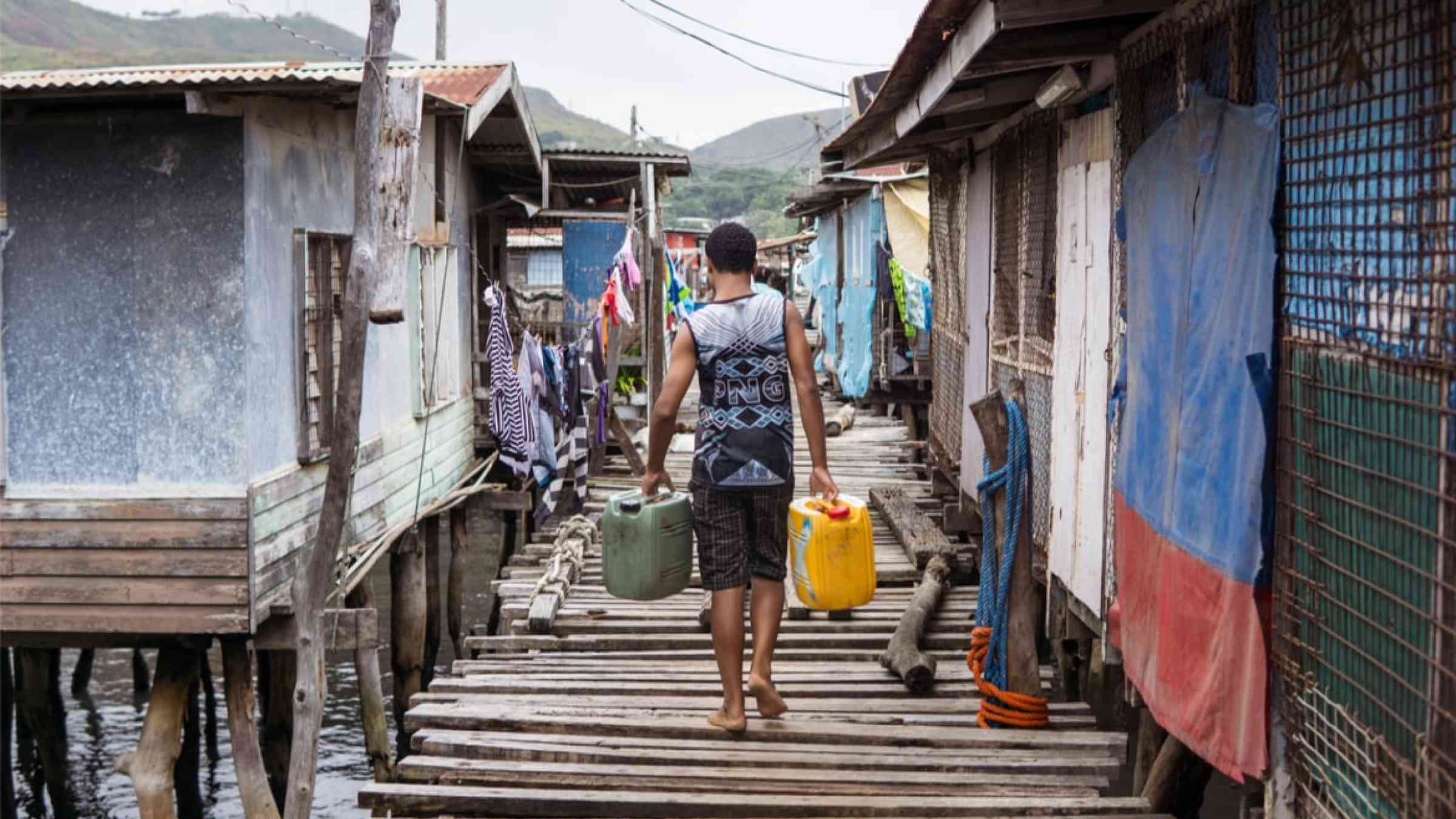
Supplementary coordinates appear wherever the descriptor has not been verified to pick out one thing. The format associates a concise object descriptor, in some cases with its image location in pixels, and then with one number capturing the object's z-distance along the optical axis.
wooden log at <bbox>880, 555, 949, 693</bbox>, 5.89
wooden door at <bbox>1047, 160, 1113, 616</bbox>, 5.75
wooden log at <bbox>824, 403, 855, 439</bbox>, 18.61
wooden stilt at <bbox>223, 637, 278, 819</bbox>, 8.29
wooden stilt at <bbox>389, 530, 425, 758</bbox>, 11.63
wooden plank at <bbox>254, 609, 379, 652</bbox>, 8.49
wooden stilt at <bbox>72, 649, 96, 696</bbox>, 14.00
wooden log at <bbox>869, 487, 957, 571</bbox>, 8.59
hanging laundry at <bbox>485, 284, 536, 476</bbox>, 12.26
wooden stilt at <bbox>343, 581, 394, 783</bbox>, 9.98
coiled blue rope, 5.37
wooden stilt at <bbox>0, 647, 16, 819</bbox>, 10.84
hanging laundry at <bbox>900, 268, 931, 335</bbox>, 15.21
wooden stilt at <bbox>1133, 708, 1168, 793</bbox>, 5.45
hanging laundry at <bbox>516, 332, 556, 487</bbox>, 12.90
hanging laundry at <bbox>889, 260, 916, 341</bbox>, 16.19
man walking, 5.09
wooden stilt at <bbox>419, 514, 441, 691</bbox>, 13.41
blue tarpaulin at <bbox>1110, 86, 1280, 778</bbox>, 3.66
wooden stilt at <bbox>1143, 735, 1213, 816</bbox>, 4.92
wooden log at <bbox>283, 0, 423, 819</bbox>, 5.87
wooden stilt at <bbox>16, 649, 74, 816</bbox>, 10.93
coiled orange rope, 5.27
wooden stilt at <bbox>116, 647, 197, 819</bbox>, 8.10
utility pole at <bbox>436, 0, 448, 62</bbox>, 20.64
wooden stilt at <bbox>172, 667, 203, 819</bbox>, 11.46
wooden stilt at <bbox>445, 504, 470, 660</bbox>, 13.98
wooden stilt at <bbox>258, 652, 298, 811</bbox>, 9.99
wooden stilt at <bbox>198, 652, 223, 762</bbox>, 12.63
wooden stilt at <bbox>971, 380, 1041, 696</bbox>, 5.37
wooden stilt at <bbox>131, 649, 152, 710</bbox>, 14.08
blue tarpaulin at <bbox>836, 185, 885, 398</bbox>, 18.64
